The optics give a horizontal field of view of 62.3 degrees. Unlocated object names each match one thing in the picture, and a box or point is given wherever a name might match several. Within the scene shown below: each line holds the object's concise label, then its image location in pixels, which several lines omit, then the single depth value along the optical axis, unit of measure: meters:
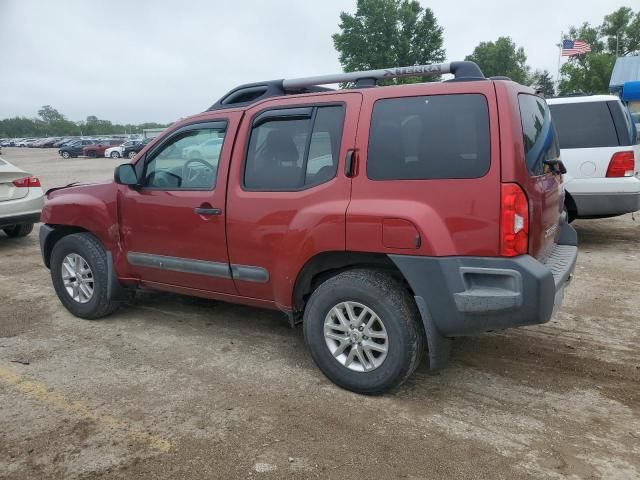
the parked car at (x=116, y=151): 41.66
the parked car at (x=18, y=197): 7.63
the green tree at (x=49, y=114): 127.89
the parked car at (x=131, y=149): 40.47
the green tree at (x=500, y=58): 66.25
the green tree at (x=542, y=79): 71.59
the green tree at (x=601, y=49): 46.34
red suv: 2.86
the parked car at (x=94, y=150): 43.72
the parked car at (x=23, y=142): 75.57
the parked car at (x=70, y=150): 44.84
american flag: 31.23
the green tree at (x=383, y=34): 51.56
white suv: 6.40
